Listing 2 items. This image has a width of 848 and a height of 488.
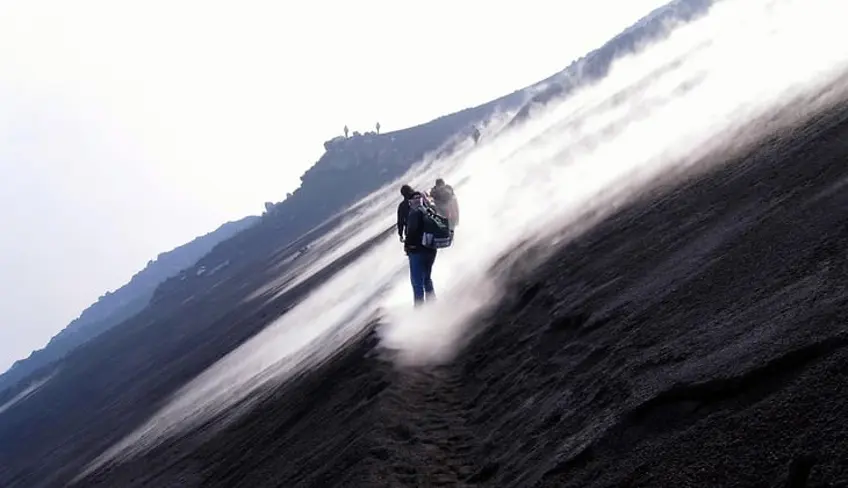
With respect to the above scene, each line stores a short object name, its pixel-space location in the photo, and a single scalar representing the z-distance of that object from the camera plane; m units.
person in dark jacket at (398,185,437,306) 17.66
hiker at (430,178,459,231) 20.28
